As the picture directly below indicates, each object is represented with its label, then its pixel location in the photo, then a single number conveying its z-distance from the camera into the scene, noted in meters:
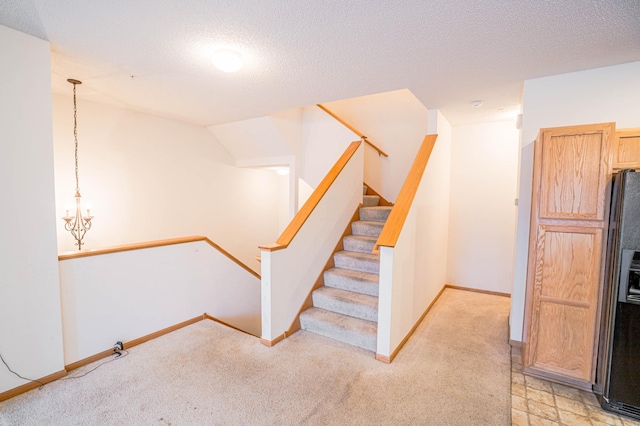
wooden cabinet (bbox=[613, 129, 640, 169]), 2.08
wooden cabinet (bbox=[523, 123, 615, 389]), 2.08
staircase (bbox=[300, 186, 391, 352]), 2.91
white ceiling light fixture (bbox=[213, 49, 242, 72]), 2.14
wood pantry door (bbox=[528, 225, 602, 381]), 2.14
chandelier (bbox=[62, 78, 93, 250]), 3.28
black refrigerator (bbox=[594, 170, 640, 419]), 1.91
